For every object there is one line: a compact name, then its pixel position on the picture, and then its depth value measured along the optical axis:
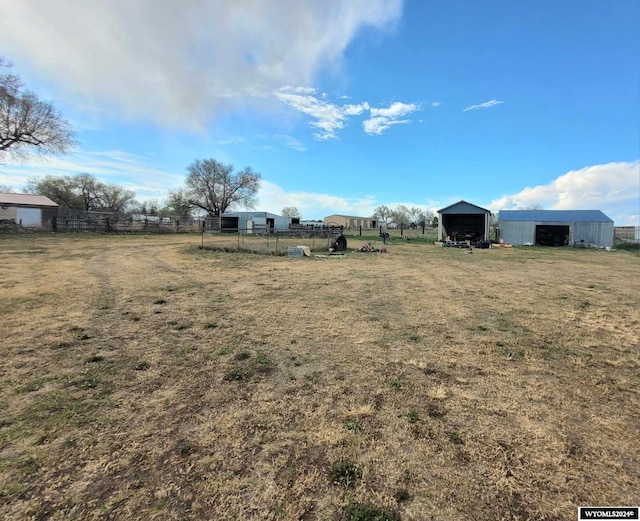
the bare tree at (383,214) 117.22
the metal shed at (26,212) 30.50
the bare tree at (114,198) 60.38
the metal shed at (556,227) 26.88
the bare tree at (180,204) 55.54
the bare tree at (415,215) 108.96
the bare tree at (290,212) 105.62
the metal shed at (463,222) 27.53
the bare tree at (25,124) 26.53
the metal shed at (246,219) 42.38
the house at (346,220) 113.25
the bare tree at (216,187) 53.88
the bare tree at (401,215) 109.38
